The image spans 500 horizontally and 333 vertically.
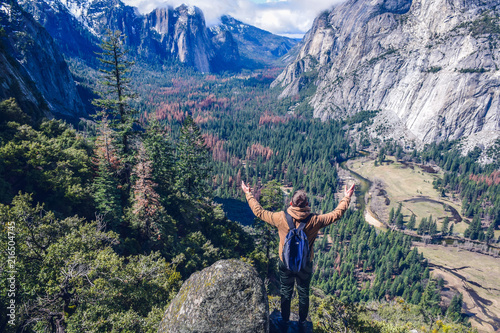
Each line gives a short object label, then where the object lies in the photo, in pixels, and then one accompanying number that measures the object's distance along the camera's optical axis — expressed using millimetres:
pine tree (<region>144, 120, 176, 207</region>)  37188
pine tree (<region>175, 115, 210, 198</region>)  41594
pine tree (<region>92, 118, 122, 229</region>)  27578
